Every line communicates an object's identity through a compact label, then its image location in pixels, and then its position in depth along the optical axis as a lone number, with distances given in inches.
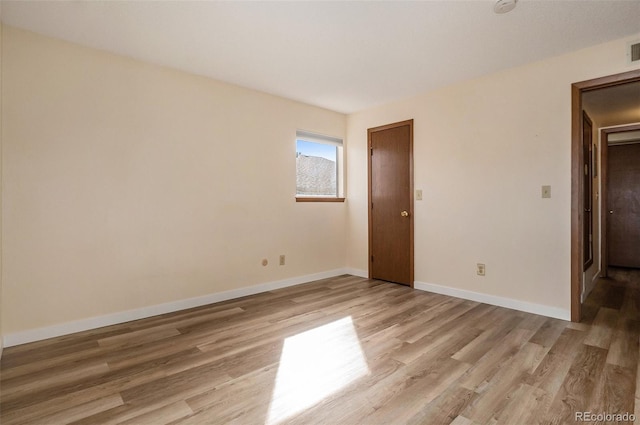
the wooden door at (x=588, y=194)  147.2
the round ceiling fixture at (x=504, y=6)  81.7
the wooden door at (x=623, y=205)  199.0
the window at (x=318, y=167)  171.2
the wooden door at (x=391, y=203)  159.2
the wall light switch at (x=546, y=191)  115.9
